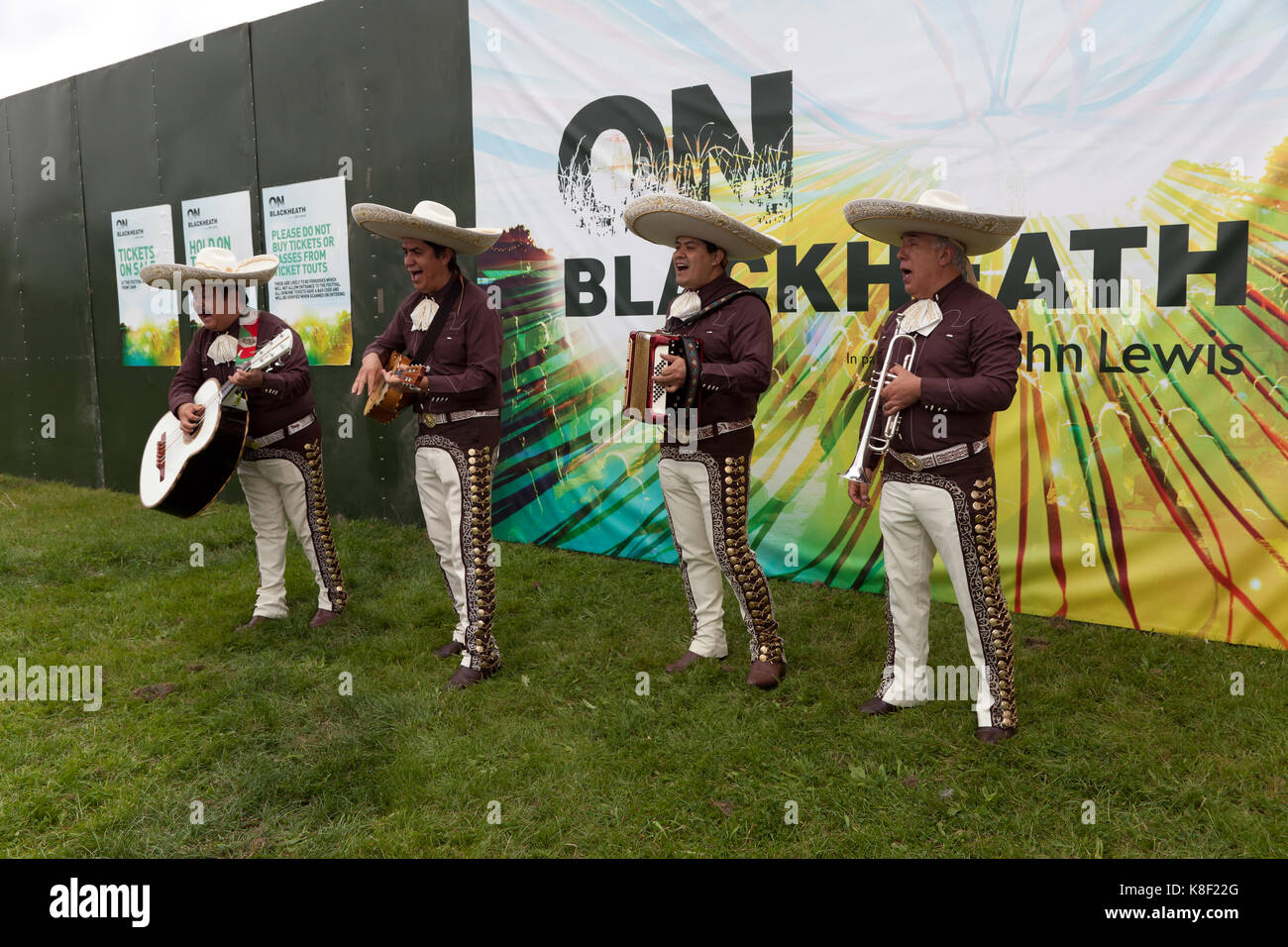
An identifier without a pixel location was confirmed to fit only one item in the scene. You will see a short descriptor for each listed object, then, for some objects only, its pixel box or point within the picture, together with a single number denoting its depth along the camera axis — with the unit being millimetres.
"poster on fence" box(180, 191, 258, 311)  8453
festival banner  4578
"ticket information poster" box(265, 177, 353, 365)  7849
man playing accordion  4215
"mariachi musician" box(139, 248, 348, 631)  5305
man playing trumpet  3639
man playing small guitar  4570
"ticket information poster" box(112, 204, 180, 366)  9195
